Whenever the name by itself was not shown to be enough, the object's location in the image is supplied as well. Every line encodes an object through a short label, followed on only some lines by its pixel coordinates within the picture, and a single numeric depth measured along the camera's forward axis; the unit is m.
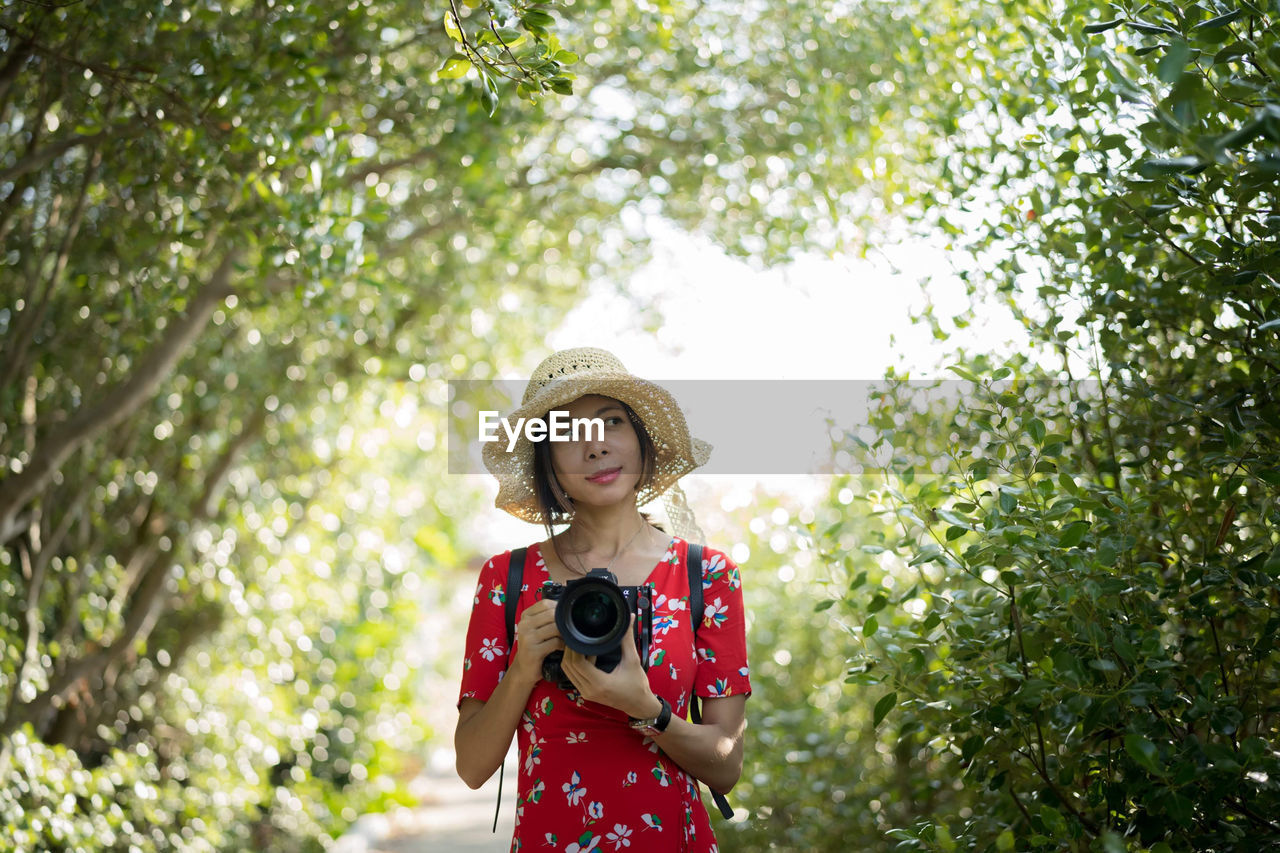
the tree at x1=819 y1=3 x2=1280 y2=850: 1.56
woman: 1.80
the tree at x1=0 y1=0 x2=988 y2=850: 3.03
